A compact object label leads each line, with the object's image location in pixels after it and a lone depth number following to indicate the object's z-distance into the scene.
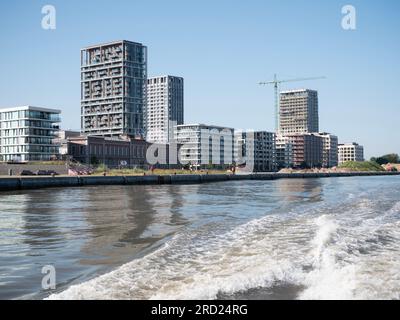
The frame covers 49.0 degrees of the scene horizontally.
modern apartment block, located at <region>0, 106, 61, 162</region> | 113.94
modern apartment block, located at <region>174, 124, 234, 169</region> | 191.25
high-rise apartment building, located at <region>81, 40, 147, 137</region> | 192.12
